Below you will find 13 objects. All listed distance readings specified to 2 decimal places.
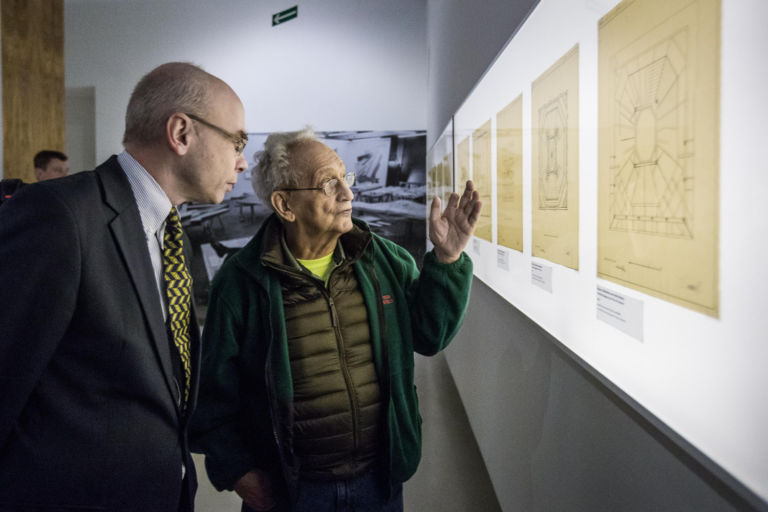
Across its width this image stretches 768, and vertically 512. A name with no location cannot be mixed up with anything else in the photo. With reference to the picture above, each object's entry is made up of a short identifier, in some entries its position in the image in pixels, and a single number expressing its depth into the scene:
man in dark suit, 0.96
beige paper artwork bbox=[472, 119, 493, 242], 2.45
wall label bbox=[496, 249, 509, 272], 2.17
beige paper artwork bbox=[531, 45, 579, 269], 1.32
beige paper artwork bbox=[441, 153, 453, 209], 3.85
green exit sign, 6.91
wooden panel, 4.57
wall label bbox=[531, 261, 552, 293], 1.54
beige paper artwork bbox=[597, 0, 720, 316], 0.74
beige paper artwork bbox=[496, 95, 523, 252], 1.90
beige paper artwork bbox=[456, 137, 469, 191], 3.07
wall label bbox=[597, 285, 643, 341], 0.96
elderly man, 1.52
